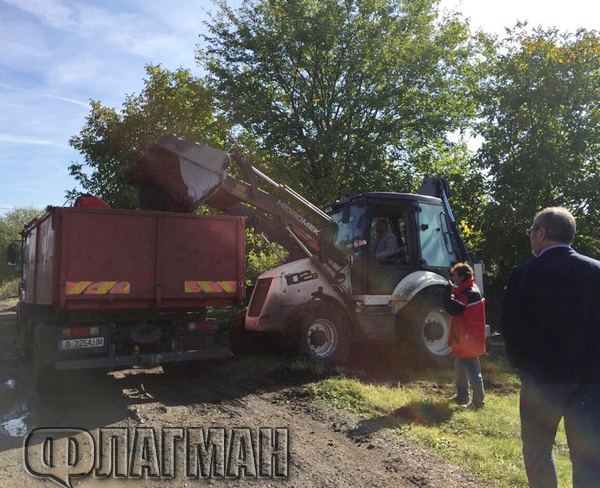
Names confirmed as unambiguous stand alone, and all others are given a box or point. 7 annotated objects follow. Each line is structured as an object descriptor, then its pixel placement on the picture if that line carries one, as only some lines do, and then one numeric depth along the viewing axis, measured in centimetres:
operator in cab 909
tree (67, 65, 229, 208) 1670
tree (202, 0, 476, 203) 1525
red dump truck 701
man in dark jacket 313
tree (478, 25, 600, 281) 1416
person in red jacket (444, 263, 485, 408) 673
